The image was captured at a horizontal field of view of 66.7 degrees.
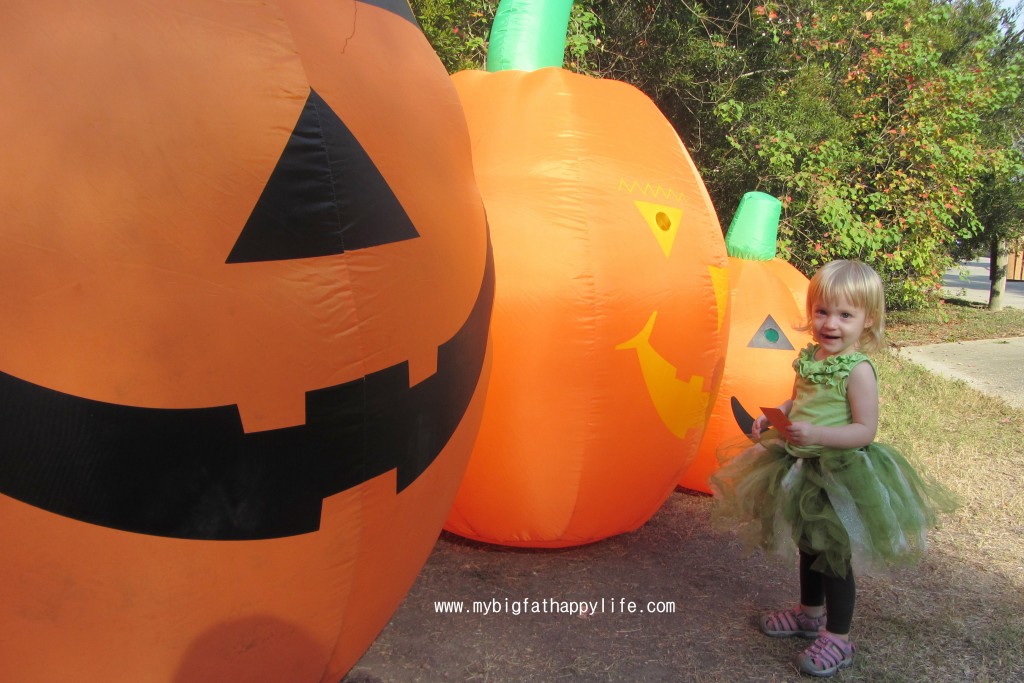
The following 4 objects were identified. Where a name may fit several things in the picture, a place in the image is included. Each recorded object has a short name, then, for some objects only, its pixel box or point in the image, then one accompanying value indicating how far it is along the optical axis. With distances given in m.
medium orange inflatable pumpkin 3.12
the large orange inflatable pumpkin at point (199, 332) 1.54
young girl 2.77
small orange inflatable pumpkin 4.36
